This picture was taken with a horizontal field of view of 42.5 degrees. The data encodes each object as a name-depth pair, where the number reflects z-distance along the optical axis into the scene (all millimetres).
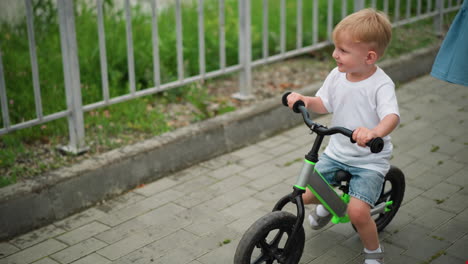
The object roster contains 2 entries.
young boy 2938
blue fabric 3166
